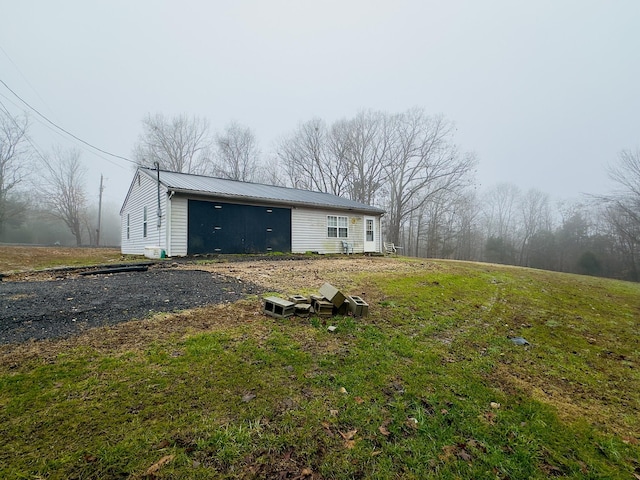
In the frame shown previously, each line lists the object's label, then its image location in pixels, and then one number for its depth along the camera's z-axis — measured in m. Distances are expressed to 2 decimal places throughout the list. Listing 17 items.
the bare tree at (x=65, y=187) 31.06
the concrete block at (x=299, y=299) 4.13
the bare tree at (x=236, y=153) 30.22
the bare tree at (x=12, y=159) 25.47
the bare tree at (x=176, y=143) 28.67
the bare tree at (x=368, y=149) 28.70
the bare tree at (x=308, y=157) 30.08
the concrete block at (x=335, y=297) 4.05
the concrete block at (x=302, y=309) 3.92
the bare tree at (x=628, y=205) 21.69
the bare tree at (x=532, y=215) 32.77
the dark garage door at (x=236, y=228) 11.13
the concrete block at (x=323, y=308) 4.02
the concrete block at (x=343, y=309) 4.12
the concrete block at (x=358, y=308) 4.08
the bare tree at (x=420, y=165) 26.33
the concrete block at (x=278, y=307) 3.82
